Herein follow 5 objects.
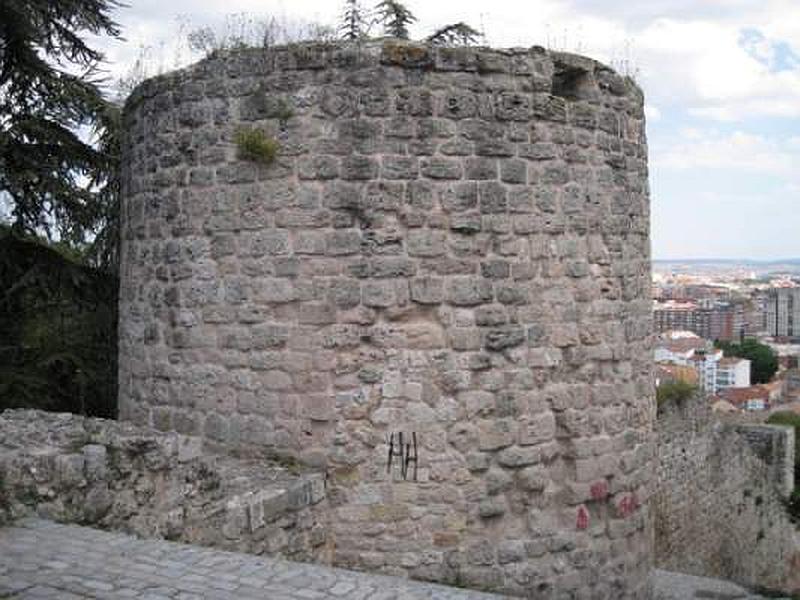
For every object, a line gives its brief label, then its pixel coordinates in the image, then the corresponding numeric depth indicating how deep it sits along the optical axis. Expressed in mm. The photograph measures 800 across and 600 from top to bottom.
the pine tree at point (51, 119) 11750
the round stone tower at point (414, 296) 6457
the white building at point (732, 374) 84375
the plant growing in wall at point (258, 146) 6613
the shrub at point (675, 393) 13946
